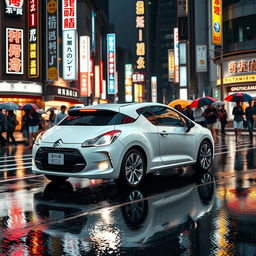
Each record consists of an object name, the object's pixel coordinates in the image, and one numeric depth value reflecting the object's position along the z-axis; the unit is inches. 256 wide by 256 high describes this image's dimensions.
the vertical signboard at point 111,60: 2847.0
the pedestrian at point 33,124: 732.0
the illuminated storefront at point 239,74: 1785.2
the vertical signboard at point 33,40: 1601.9
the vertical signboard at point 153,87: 4879.9
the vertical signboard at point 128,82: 4271.7
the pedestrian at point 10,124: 850.1
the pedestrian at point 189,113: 751.1
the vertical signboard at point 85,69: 2133.4
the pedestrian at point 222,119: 1066.1
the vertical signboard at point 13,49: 1595.7
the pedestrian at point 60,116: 695.1
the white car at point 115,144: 296.8
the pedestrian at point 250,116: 892.5
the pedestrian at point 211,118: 789.5
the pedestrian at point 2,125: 796.0
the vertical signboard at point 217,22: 1704.0
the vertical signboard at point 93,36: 2971.2
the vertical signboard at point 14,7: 1592.6
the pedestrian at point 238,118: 806.5
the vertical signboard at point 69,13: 1660.9
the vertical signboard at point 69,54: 1706.4
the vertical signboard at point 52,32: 1603.1
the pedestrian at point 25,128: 799.7
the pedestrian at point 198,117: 740.6
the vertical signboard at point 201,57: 2007.9
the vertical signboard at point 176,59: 3032.2
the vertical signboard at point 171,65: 3319.4
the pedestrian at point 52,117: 856.1
